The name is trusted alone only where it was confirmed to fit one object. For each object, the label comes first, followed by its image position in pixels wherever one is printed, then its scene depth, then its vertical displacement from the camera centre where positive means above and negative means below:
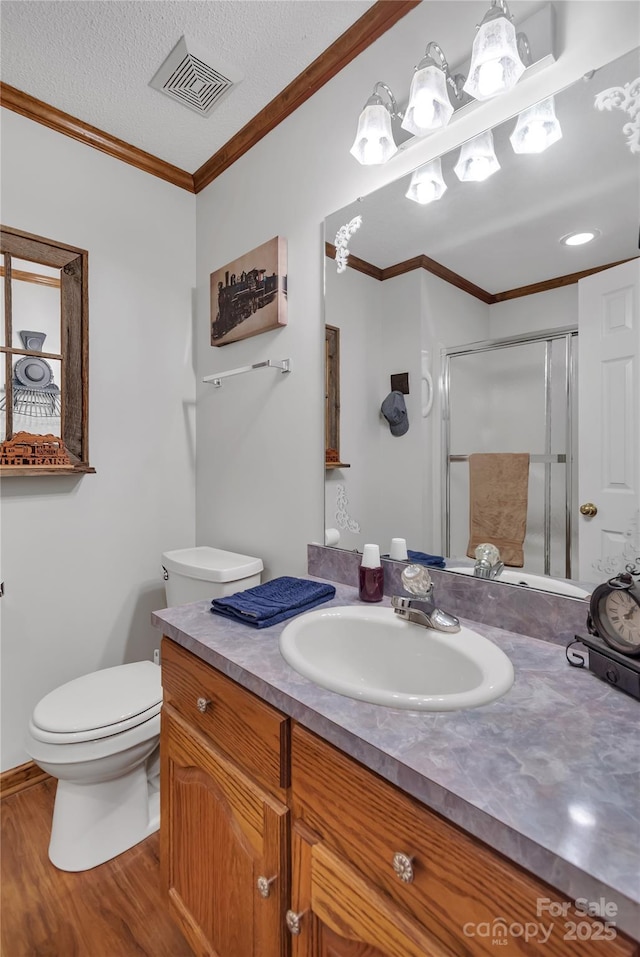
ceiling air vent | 1.49 +1.36
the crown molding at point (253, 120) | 1.32 +1.34
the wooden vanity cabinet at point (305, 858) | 0.50 -0.55
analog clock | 0.75 -0.24
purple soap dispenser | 1.21 -0.27
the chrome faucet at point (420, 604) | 0.96 -0.29
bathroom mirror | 0.94 +0.38
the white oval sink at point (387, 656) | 0.77 -0.37
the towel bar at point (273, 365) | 1.63 +0.39
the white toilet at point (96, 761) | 1.29 -0.83
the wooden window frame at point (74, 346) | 1.78 +0.51
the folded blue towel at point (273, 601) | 1.06 -0.32
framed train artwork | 1.64 +0.71
